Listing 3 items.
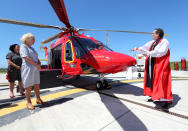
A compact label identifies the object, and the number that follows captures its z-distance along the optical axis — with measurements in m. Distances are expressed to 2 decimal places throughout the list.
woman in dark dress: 2.96
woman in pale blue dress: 1.99
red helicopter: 2.74
